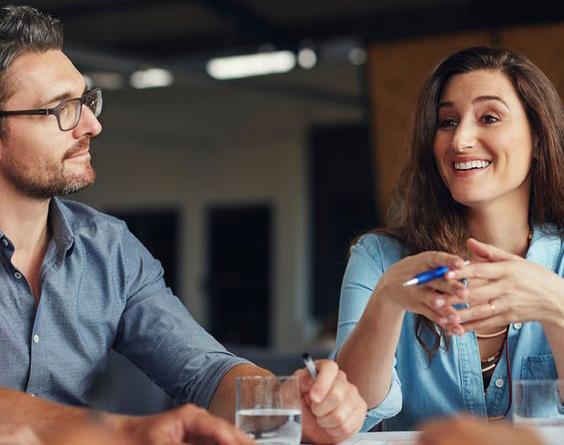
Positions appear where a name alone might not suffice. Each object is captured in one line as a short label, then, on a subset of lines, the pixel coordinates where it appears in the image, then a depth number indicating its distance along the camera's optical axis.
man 1.56
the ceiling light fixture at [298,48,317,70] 10.11
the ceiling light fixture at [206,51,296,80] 9.78
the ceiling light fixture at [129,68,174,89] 10.18
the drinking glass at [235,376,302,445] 1.27
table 1.26
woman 1.54
